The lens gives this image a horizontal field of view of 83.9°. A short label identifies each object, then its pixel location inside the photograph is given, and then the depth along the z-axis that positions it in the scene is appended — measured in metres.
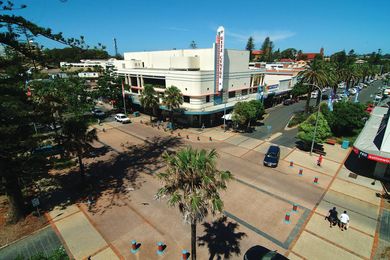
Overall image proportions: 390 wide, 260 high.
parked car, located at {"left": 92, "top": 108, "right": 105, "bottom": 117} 51.34
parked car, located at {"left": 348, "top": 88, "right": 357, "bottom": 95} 78.90
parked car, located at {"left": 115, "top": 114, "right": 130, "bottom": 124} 46.66
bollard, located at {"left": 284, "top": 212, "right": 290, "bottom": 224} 17.55
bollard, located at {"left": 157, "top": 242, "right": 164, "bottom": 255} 14.80
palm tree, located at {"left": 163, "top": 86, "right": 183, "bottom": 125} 38.62
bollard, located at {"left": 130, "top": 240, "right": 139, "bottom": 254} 14.93
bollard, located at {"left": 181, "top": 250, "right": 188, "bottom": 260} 13.84
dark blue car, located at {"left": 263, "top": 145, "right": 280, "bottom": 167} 26.97
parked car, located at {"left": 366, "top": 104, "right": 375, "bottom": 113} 53.21
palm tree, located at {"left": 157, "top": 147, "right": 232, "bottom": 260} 9.99
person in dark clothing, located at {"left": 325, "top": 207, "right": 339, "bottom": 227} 17.42
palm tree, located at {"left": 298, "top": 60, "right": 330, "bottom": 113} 40.78
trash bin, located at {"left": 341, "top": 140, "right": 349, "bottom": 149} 33.06
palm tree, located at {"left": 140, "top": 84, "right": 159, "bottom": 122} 41.91
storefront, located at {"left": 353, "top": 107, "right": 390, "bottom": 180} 22.97
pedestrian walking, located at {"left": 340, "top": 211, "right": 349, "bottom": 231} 16.78
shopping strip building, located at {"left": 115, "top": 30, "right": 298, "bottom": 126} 40.88
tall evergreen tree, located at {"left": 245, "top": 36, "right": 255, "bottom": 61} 148.29
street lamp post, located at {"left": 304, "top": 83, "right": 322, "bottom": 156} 29.45
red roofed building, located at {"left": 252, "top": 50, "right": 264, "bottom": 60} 167.50
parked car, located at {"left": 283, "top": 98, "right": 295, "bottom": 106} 65.94
